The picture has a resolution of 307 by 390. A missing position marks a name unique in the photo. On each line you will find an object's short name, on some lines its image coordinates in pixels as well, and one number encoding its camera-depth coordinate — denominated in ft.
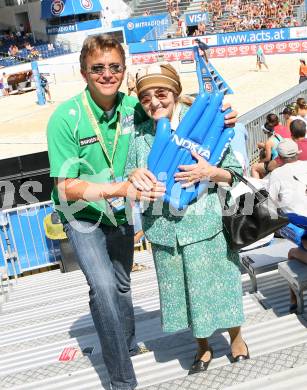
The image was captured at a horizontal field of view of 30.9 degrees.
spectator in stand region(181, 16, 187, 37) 114.56
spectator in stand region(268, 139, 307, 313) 11.35
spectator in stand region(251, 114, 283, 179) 22.13
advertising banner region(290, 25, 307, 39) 88.02
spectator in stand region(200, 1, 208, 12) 120.15
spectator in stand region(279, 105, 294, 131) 25.92
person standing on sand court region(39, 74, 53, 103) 73.72
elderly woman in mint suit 8.04
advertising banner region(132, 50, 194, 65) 97.01
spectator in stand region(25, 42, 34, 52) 119.85
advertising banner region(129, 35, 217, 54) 100.17
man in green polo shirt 8.33
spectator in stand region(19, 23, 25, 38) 140.28
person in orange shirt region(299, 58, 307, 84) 51.21
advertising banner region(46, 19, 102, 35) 133.18
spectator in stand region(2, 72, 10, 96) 91.30
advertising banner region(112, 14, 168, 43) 117.56
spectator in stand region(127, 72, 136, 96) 42.10
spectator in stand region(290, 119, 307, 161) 19.62
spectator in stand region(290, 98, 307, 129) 25.67
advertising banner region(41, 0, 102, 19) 134.21
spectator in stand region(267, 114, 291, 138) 23.21
